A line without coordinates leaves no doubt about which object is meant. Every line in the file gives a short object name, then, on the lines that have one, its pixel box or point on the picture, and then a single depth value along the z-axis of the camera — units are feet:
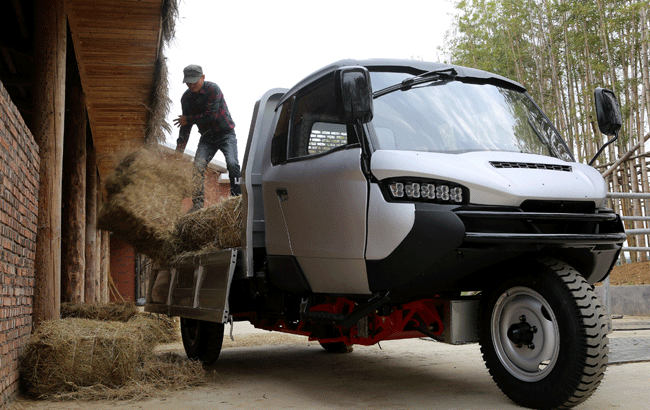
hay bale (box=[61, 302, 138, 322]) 28.99
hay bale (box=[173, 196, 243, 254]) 20.25
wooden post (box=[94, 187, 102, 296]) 44.48
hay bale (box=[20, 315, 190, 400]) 17.19
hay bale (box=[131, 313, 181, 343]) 29.48
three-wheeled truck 12.76
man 26.66
